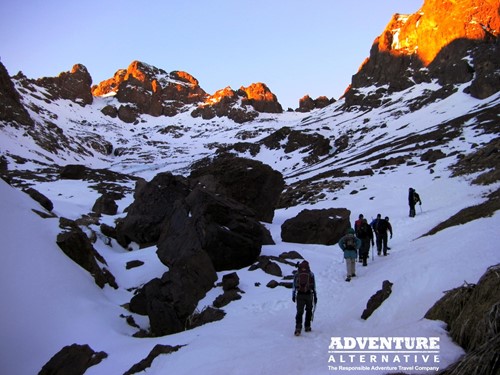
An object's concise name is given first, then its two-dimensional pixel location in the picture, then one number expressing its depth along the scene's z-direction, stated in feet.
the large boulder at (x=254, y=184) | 87.71
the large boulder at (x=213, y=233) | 57.11
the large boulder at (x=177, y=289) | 46.47
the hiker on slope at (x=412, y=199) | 77.97
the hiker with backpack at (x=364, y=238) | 54.65
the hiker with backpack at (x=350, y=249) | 48.29
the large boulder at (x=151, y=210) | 75.25
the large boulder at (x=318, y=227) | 71.92
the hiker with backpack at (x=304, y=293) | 32.30
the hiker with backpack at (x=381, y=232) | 57.93
